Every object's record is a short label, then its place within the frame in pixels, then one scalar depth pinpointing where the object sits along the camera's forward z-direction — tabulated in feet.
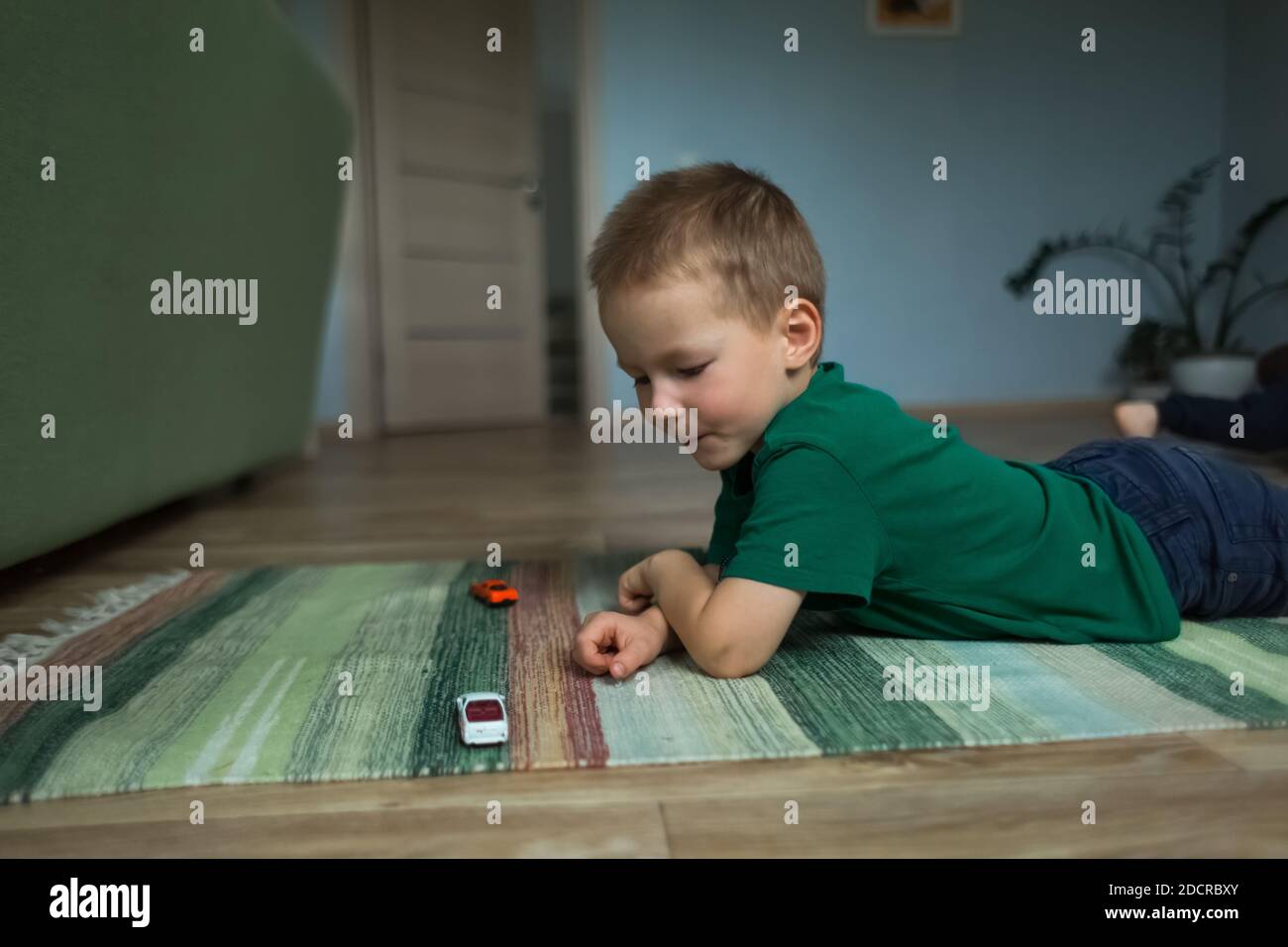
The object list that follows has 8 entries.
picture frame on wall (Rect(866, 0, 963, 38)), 13.15
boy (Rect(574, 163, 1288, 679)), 2.74
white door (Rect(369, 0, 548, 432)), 12.50
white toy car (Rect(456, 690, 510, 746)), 2.41
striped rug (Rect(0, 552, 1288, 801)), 2.35
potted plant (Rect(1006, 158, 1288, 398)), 12.60
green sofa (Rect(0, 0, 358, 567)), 3.45
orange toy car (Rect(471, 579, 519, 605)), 3.76
